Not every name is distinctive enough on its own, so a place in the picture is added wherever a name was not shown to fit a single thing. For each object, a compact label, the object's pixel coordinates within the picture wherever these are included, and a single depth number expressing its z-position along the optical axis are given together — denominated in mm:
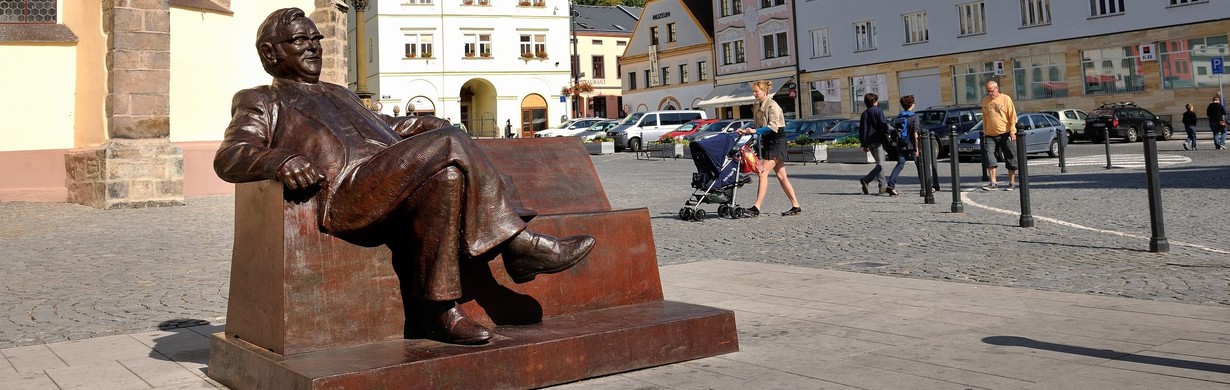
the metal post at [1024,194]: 10891
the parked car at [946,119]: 29062
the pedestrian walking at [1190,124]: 27844
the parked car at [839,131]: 33688
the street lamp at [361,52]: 21078
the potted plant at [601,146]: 41469
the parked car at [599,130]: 48278
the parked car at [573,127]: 49938
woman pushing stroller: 13859
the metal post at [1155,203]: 8484
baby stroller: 13594
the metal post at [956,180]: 12988
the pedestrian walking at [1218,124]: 27562
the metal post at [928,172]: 14375
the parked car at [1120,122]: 33594
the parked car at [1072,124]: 34781
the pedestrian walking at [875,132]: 16438
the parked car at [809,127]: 35591
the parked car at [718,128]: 38312
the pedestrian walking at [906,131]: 17078
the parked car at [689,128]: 41156
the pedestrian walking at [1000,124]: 15914
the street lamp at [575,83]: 65006
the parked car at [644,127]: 44531
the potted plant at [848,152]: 28156
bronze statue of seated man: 4203
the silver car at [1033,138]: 26922
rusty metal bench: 4180
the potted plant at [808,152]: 29234
